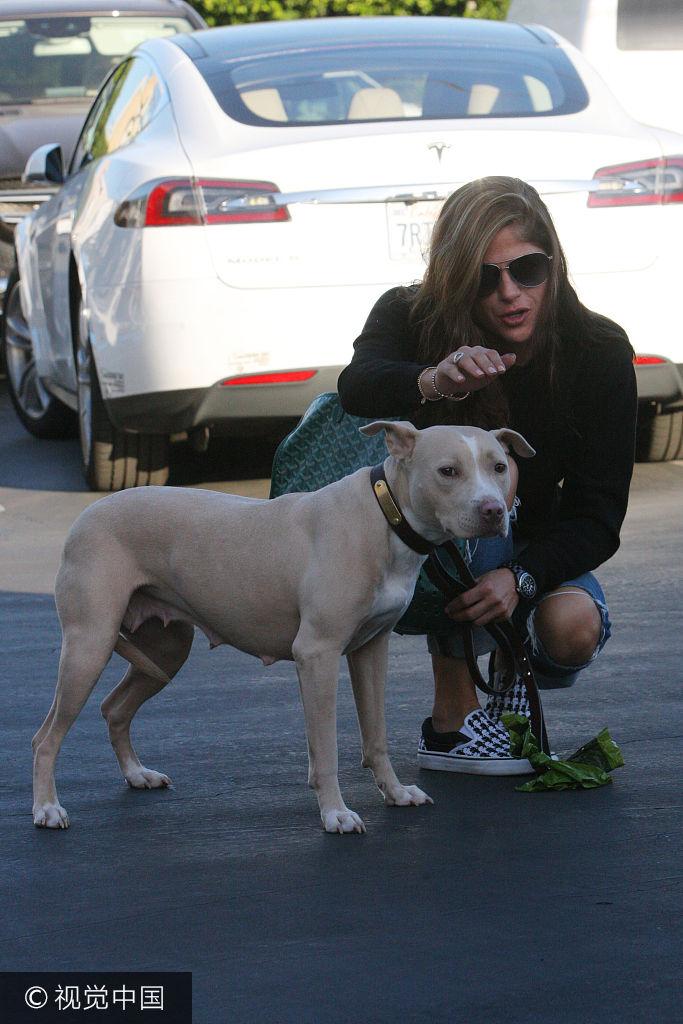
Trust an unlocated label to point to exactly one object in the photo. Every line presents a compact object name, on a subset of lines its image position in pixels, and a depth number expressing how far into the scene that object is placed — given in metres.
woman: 4.25
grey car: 11.86
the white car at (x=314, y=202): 6.77
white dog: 3.80
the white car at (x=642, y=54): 12.01
